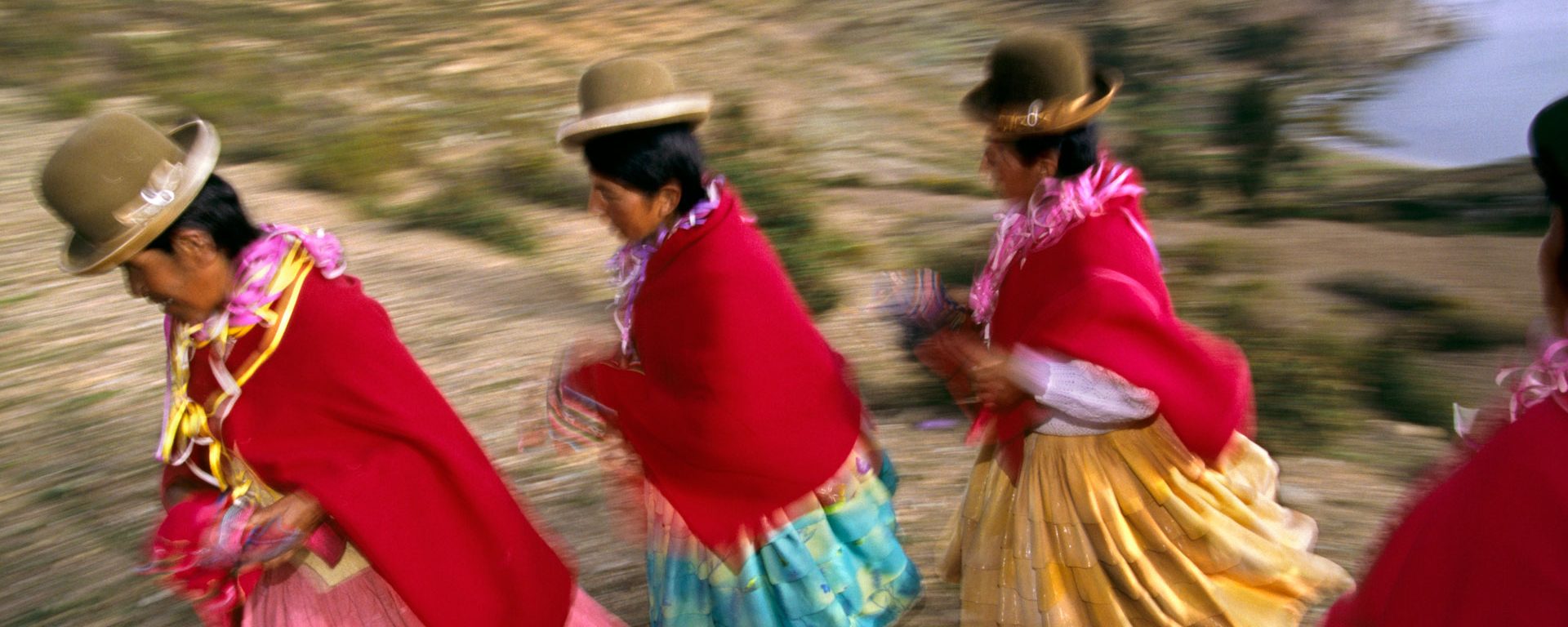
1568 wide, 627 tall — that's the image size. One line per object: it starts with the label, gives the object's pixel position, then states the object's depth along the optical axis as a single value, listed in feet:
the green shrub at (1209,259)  24.16
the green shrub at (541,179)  30.37
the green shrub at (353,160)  29.07
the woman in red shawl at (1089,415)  9.12
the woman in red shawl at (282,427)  7.64
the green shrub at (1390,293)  23.58
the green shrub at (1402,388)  18.93
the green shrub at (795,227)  24.03
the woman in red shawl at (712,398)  9.07
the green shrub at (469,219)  27.50
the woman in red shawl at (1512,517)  5.71
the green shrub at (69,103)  30.50
